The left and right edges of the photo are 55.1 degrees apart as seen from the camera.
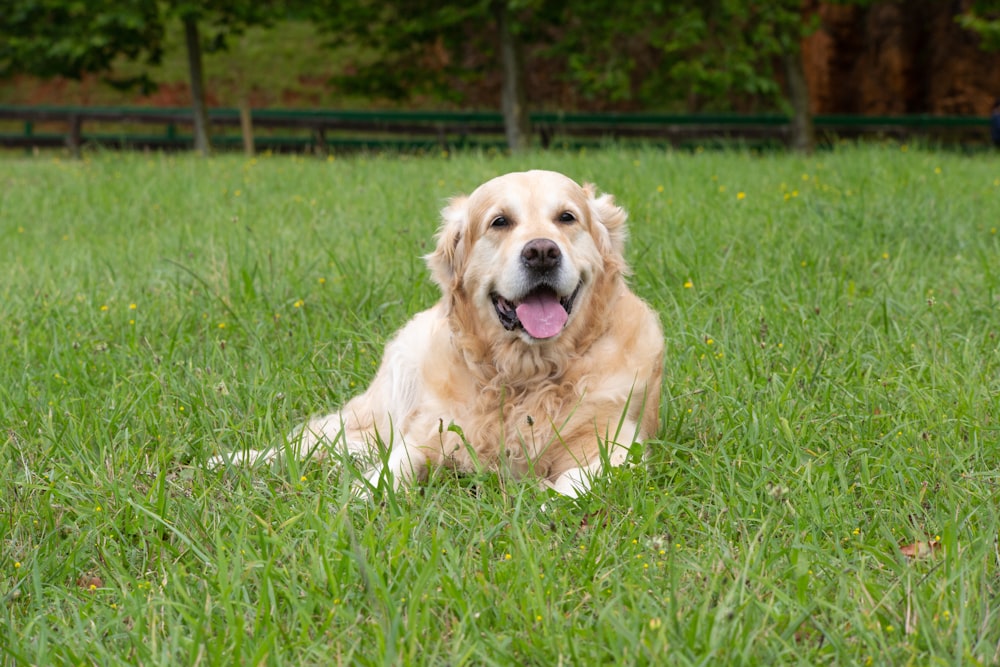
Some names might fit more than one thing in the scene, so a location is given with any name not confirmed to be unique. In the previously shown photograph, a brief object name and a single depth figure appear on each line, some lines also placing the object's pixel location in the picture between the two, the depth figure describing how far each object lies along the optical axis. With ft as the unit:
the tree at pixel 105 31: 54.34
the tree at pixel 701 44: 48.67
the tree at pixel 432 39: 55.52
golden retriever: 10.34
